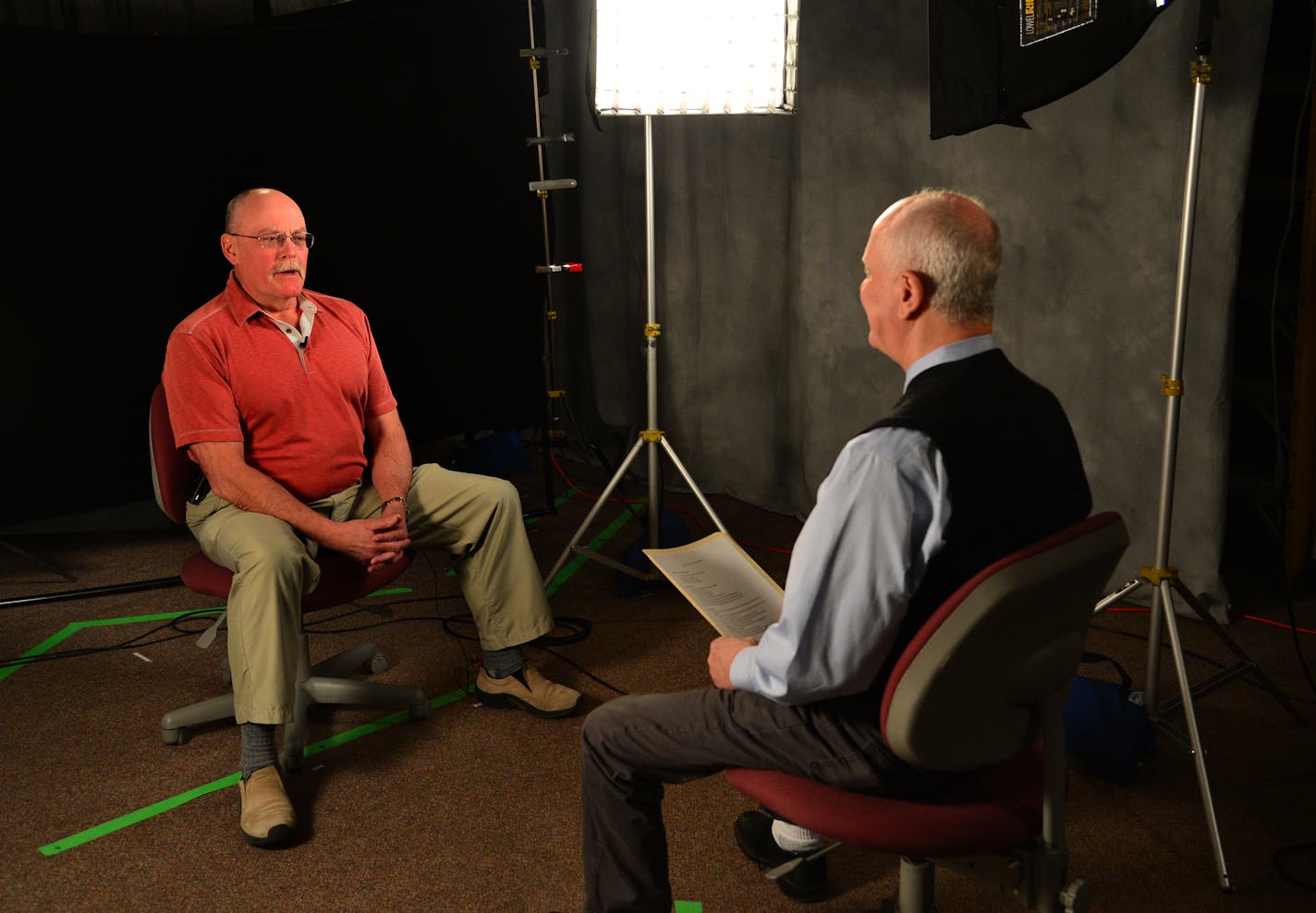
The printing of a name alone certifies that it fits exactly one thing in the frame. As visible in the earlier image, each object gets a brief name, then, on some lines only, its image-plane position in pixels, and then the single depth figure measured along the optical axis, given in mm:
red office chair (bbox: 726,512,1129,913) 1296
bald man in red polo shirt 2338
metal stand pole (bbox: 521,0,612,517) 3824
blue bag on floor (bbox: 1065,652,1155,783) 2377
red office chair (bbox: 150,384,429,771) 2500
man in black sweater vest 1347
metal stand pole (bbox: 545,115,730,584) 3238
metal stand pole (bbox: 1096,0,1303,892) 2203
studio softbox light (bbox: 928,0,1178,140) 2129
